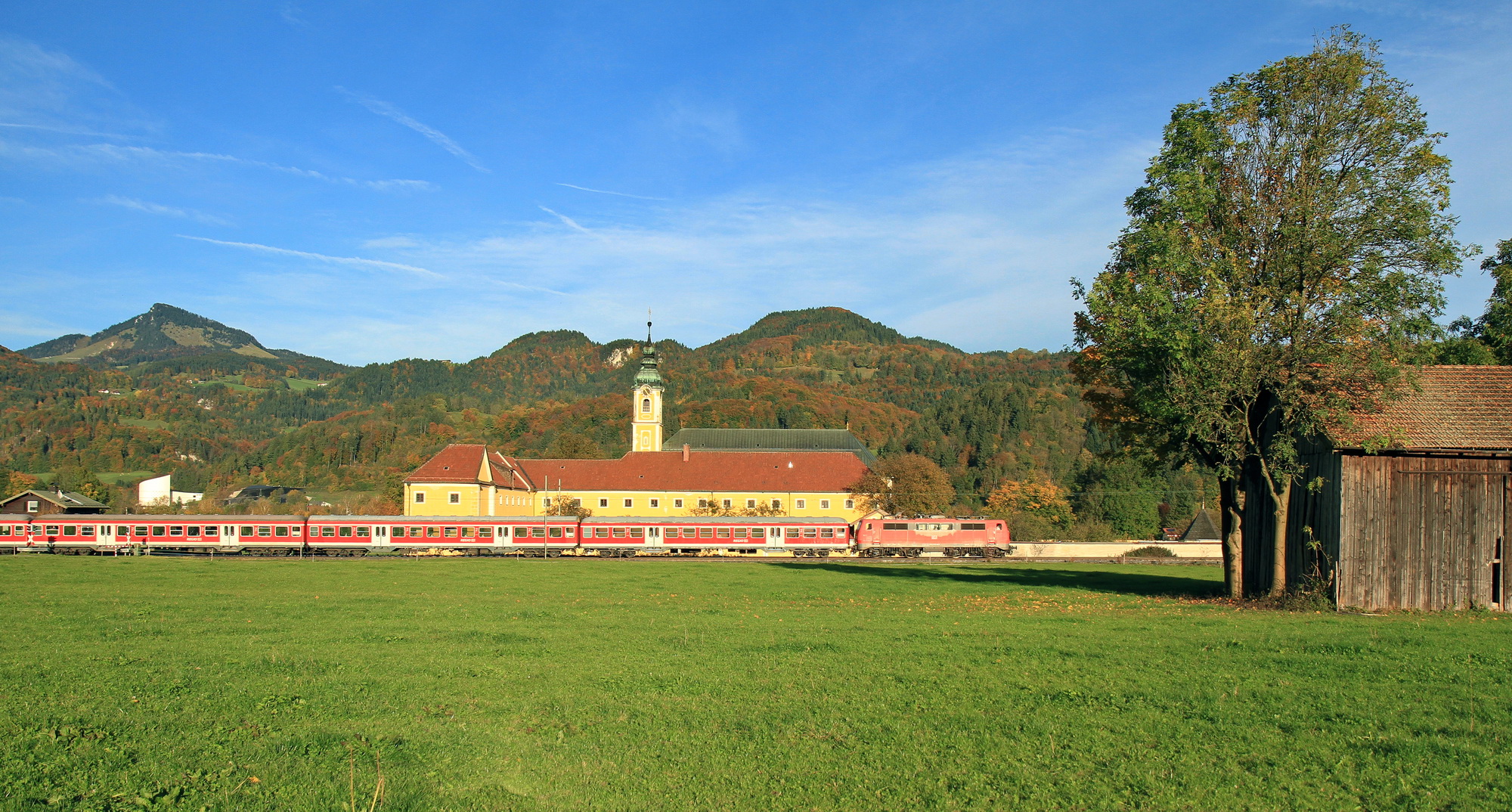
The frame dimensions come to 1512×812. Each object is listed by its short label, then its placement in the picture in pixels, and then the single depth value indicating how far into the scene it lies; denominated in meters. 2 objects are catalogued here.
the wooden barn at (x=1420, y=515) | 21.72
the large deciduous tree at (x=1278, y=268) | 21.97
